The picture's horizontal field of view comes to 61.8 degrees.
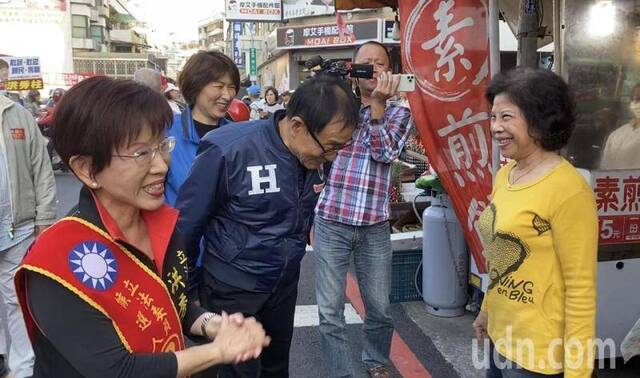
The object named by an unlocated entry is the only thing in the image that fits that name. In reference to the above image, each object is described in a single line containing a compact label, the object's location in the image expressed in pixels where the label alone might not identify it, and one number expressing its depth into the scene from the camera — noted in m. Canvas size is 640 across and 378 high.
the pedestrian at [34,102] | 13.92
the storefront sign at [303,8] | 20.91
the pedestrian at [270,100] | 12.41
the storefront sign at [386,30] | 17.92
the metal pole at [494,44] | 3.05
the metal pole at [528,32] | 3.14
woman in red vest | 1.19
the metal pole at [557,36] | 2.98
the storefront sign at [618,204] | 2.99
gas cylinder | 4.19
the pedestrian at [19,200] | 3.23
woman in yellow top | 1.81
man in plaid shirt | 2.97
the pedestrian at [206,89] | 3.09
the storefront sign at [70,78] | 31.12
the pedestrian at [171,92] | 6.55
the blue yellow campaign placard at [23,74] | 15.99
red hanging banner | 3.39
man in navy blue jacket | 2.06
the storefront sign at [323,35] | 18.44
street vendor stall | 3.03
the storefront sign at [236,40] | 33.84
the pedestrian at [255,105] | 12.94
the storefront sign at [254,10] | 20.48
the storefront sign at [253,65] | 33.59
